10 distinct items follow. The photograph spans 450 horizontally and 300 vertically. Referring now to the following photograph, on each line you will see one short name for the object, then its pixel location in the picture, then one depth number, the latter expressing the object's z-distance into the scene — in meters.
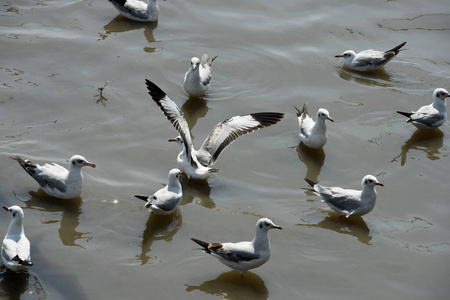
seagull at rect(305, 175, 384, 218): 17.02
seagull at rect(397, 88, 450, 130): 20.87
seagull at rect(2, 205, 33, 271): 14.00
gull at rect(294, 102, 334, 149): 19.79
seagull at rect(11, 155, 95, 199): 16.62
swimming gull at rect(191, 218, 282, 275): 14.67
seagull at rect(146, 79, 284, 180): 18.19
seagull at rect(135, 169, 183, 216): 16.22
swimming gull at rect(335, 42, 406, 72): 23.94
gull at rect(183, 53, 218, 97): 21.61
